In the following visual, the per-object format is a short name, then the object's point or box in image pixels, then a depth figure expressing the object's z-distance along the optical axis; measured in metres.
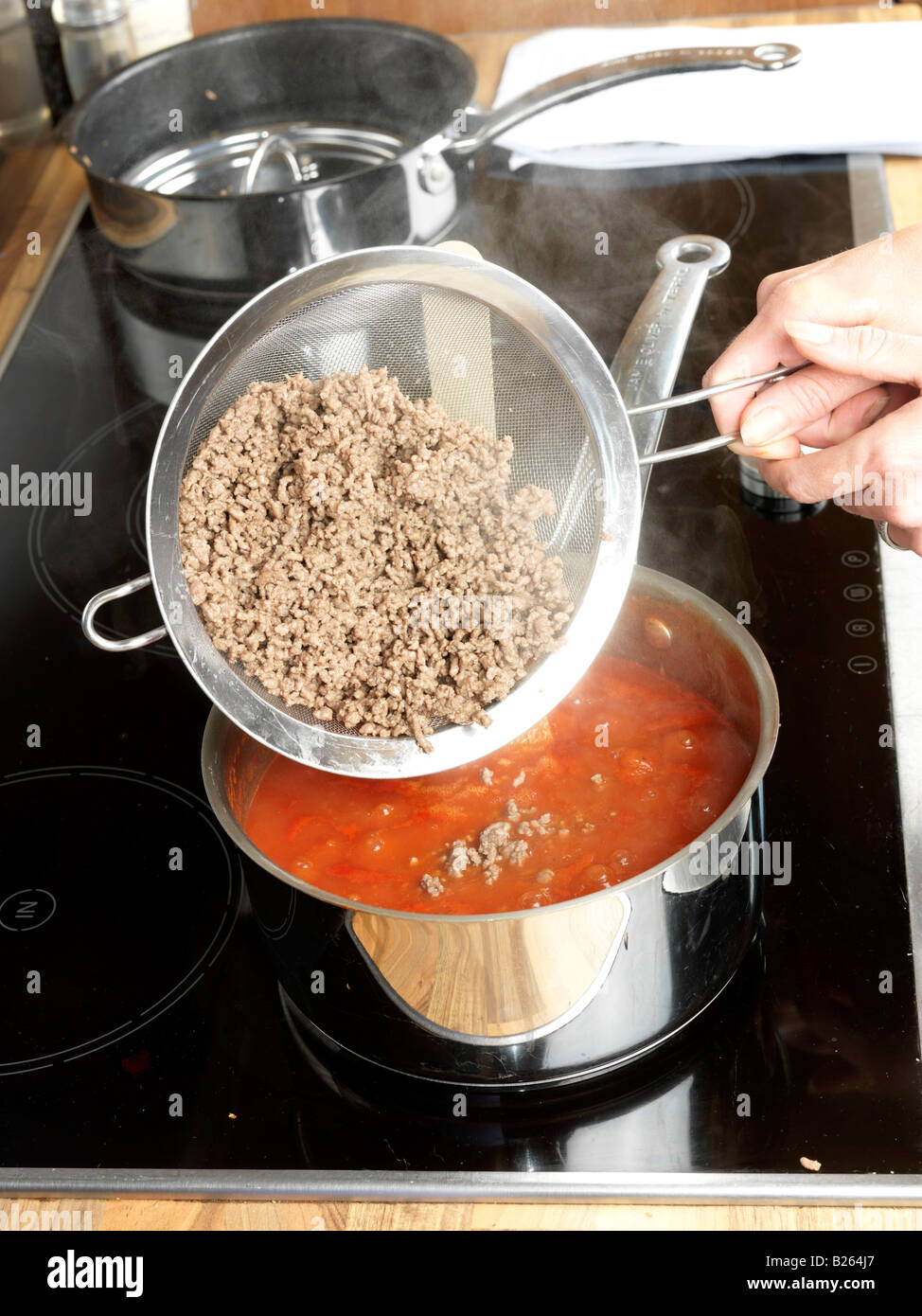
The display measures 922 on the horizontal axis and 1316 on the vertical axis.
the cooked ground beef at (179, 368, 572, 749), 0.95
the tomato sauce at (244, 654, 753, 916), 0.93
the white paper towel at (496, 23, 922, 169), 1.69
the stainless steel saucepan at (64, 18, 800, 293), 1.42
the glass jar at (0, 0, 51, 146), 1.84
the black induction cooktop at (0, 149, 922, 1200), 0.86
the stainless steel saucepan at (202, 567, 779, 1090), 0.80
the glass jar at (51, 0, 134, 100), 1.82
